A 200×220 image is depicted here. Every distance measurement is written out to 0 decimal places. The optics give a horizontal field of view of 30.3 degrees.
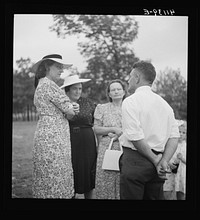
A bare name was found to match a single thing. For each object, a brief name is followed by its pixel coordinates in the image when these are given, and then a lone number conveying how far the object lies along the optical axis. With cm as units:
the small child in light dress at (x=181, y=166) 351
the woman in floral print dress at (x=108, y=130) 346
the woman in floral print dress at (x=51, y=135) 342
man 320
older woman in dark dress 347
